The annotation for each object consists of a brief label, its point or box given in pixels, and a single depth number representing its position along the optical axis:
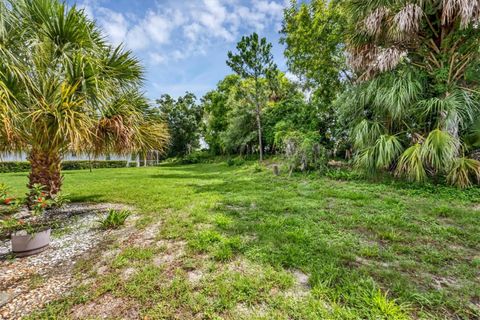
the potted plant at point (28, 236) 2.59
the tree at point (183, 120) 23.94
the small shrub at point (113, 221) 3.49
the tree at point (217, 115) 20.03
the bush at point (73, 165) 16.35
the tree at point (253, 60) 11.39
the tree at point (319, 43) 8.66
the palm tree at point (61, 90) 3.17
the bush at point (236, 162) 15.17
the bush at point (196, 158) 22.98
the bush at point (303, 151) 8.25
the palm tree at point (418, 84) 4.68
